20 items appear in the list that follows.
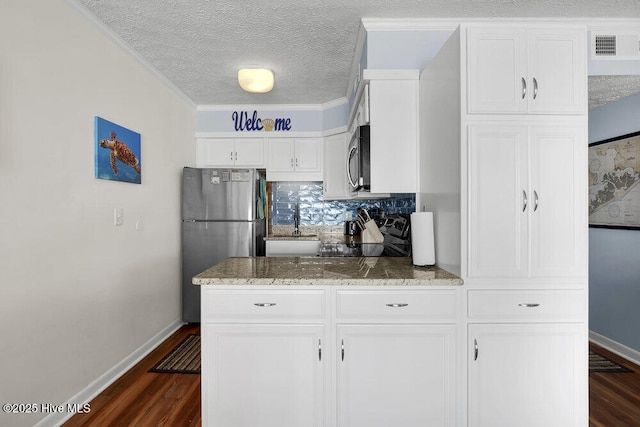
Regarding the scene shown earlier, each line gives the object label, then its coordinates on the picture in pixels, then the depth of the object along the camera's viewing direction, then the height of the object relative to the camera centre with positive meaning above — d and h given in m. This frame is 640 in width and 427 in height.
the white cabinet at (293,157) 4.07 +0.64
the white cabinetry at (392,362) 1.60 -0.70
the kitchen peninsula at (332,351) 1.60 -0.65
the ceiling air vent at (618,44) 2.35 +1.13
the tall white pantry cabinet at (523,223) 1.61 -0.06
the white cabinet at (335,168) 3.87 +0.49
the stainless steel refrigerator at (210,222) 3.54 -0.11
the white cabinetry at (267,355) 1.61 -0.67
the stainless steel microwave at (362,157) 2.22 +0.35
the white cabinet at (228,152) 4.05 +0.70
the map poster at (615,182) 2.73 +0.23
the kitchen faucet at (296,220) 4.44 -0.11
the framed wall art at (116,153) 2.27 +0.43
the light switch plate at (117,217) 2.46 -0.03
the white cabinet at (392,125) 2.17 +0.54
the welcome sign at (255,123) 4.05 +1.04
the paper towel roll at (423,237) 1.87 -0.14
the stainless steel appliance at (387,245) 2.53 -0.28
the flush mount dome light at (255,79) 2.84 +1.10
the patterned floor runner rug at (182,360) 2.60 -1.18
